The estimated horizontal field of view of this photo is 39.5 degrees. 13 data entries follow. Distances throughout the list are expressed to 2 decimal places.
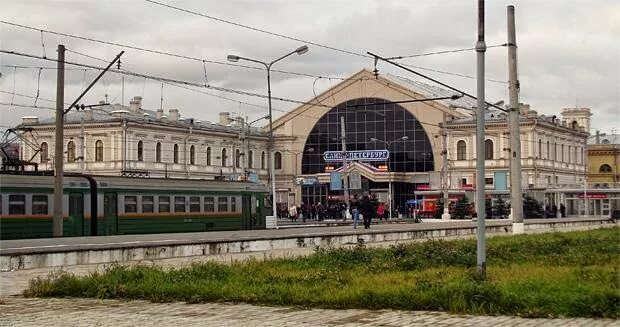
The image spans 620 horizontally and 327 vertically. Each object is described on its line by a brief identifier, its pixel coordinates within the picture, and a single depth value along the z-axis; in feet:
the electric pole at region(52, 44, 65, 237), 101.55
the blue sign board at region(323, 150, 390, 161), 318.45
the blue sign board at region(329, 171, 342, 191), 258.98
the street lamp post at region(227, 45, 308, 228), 147.47
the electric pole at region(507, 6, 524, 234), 117.08
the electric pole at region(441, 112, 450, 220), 220.84
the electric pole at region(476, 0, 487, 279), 48.65
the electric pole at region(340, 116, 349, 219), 204.27
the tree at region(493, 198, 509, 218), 237.41
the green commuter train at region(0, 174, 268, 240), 104.37
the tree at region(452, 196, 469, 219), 232.73
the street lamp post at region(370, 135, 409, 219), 297.24
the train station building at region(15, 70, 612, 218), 266.98
